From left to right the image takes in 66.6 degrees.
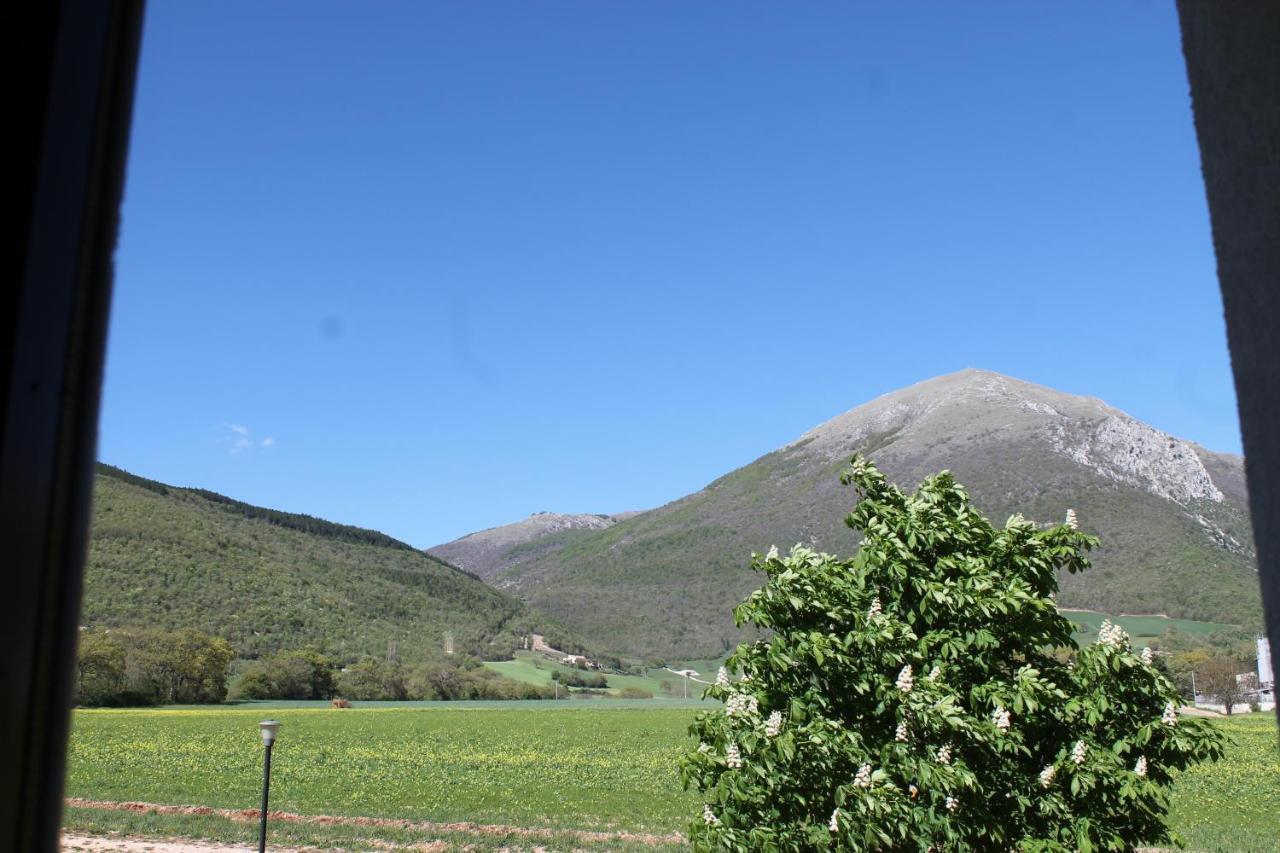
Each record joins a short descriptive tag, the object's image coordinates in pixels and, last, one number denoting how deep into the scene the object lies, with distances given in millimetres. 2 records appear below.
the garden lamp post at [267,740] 12055
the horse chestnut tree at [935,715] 6066
